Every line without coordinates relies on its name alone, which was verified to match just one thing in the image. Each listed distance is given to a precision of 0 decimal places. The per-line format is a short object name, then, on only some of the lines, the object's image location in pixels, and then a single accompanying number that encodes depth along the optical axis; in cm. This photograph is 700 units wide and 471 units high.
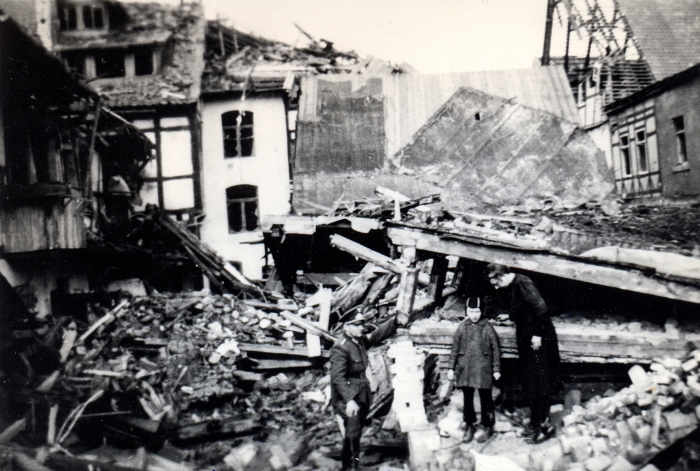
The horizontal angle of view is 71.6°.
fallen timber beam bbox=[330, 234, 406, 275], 884
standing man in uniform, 580
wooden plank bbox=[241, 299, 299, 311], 1107
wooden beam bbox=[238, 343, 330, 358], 978
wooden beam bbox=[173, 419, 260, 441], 750
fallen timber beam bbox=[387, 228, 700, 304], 543
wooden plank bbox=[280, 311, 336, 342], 988
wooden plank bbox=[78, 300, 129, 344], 1029
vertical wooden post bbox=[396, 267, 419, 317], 723
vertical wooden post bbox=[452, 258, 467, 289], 820
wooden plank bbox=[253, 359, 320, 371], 977
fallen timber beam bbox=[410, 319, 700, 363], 570
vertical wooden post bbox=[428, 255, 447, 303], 766
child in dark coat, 586
